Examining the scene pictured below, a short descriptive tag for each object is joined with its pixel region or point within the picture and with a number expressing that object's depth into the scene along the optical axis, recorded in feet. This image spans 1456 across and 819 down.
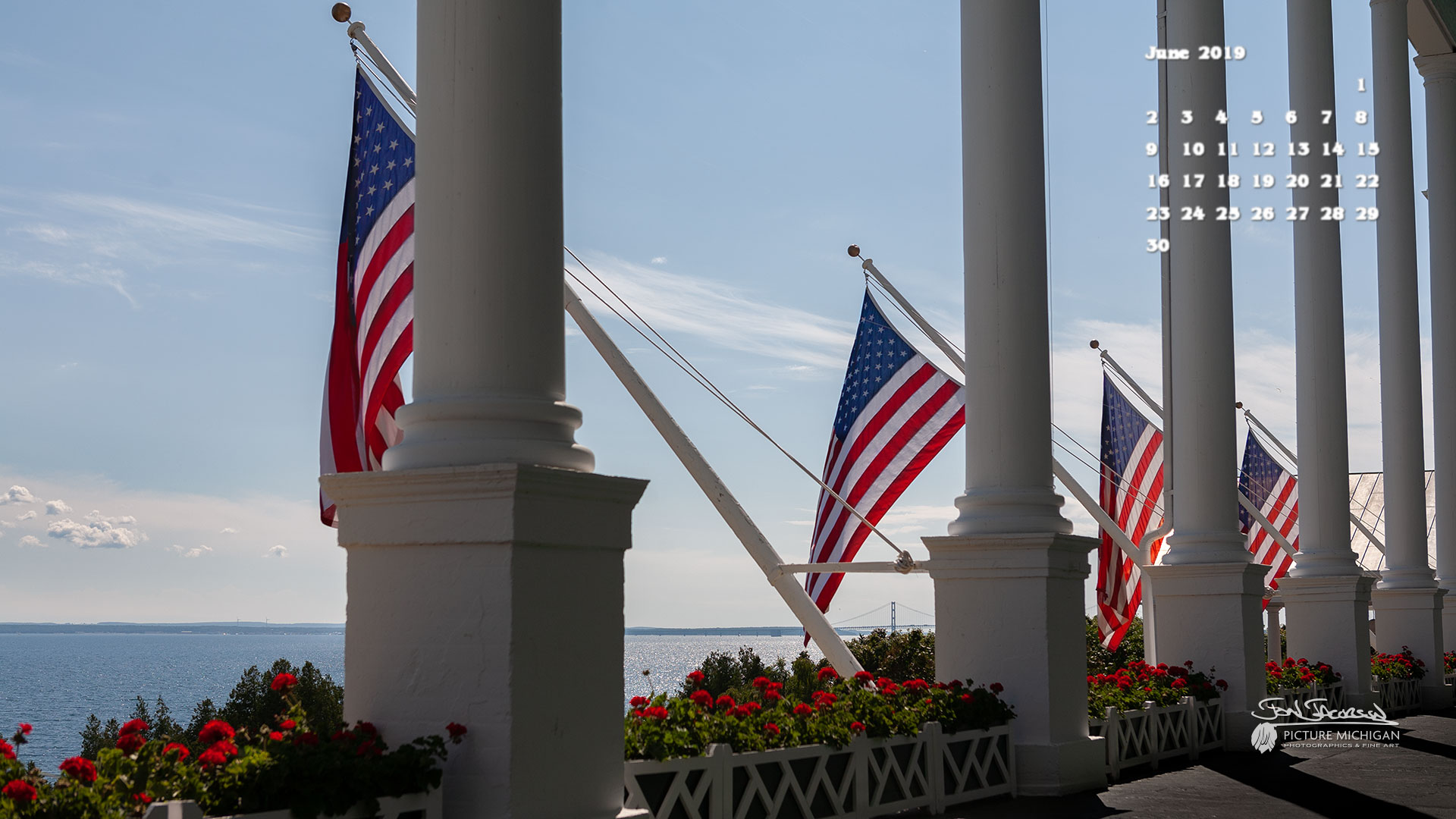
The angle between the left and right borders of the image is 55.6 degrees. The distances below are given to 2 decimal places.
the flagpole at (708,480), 72.18
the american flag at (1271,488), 161.99
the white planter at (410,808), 32.22
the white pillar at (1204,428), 85.10
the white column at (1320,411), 107.65
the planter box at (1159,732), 68.74
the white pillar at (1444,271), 138.00
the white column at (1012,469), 61.11
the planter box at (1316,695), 95.14
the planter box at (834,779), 41.91
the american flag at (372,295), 56.70
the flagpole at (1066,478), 106.42
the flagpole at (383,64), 68.85
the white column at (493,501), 33.73
